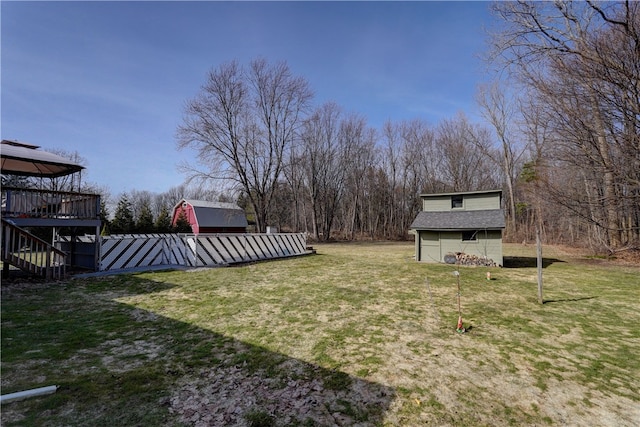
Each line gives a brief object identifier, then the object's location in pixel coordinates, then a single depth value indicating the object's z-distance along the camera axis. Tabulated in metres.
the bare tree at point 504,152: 28.15
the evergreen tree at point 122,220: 18.72
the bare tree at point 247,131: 22.75
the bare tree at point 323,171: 31.38
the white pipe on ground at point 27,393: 2.77
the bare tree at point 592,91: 9.98
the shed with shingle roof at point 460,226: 12.66
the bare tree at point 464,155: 30.42
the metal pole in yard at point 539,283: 6.53
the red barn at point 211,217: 30.08
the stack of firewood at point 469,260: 12.74
